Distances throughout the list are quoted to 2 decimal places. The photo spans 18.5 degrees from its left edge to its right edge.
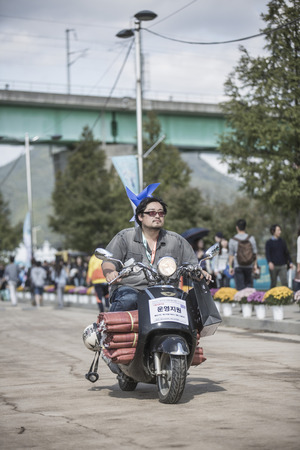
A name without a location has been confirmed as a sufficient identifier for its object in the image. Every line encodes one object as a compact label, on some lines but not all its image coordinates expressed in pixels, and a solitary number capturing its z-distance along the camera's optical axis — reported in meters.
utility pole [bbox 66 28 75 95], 67.25
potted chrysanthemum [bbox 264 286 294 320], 15.64
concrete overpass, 53.75
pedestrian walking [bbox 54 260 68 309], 31.14
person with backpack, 18.33
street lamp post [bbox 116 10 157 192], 29.47
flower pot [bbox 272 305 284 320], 15.77
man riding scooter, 7.76
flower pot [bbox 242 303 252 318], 17.31
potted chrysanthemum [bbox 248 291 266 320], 16.42
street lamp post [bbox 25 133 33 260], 50.86
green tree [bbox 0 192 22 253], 88.94
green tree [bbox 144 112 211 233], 52.16
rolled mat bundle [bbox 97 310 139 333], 7.46
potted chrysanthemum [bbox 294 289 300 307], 14.39
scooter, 7.15
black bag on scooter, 7.41
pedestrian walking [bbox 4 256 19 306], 33.53
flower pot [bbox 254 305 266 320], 16.50
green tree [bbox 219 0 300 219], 23.39
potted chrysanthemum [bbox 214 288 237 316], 18.14
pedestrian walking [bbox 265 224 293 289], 19.09
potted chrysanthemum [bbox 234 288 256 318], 17.17
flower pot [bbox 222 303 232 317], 18.34
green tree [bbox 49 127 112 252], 57.47
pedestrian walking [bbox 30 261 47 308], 31.48
